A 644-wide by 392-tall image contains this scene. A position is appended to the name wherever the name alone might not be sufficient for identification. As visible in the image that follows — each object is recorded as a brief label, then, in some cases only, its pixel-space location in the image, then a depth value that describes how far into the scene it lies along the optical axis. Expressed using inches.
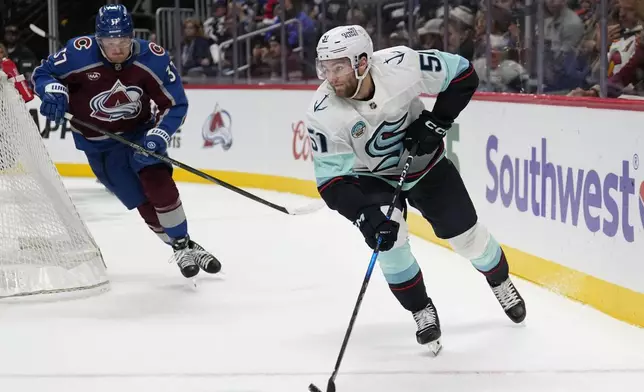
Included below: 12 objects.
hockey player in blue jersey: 334.9
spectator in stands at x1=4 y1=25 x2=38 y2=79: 791.8
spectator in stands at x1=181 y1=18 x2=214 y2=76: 726.8
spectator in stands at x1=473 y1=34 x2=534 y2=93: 391.6
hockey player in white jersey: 235.8
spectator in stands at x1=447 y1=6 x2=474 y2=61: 450.8
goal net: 329.4
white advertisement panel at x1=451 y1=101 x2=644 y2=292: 281.8
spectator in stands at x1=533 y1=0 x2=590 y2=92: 356.5
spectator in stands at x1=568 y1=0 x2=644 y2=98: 318.2
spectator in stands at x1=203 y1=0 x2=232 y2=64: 721.9
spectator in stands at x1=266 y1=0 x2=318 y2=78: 631.8
